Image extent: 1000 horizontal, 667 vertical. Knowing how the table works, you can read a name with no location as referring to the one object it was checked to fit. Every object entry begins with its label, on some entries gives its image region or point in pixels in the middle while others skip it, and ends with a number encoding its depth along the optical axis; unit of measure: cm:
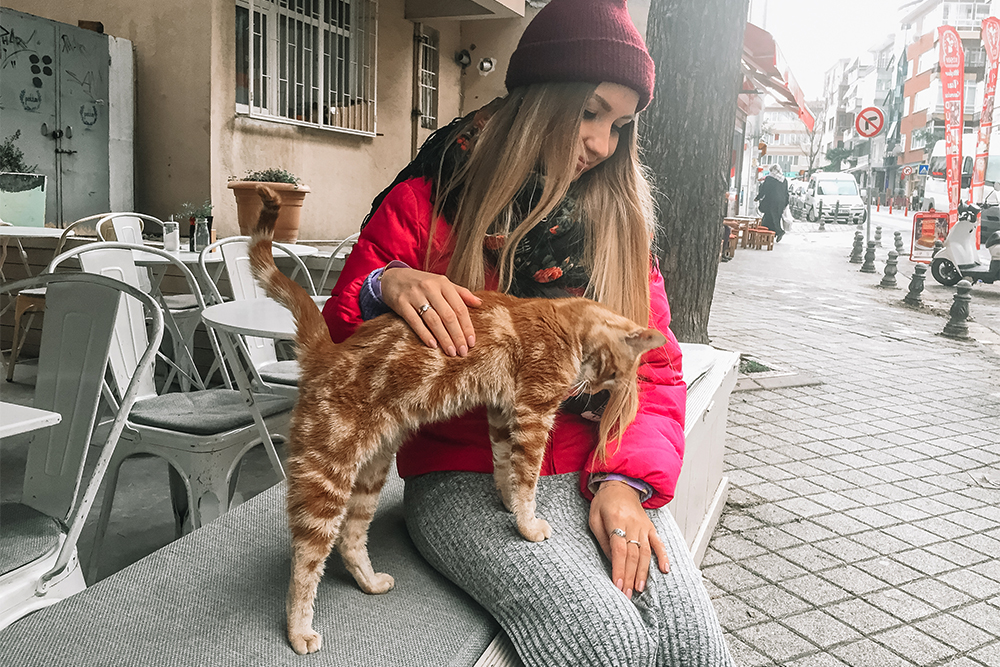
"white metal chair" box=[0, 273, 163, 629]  187
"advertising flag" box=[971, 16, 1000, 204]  1422
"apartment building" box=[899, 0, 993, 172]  3497
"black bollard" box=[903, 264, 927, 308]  1109
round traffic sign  1629
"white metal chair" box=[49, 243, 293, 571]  279
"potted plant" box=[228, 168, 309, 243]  710
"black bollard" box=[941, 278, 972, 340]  906
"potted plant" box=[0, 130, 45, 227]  655
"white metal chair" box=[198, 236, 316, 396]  370
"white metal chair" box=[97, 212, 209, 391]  429
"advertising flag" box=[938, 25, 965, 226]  1402
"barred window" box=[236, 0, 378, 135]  836
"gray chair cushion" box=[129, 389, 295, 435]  283
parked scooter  1200
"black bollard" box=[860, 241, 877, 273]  1566
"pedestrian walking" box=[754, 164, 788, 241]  2206
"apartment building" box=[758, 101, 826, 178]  7456
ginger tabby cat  130
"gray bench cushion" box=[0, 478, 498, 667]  130
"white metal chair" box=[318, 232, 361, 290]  551
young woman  146
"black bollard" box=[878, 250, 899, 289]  1327
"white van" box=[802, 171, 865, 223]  3017
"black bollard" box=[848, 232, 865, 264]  1753
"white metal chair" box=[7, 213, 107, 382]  532
